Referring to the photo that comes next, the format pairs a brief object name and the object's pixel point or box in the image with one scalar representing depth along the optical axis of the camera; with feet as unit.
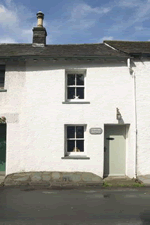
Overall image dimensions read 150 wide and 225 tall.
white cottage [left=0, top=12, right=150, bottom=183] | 27.43
